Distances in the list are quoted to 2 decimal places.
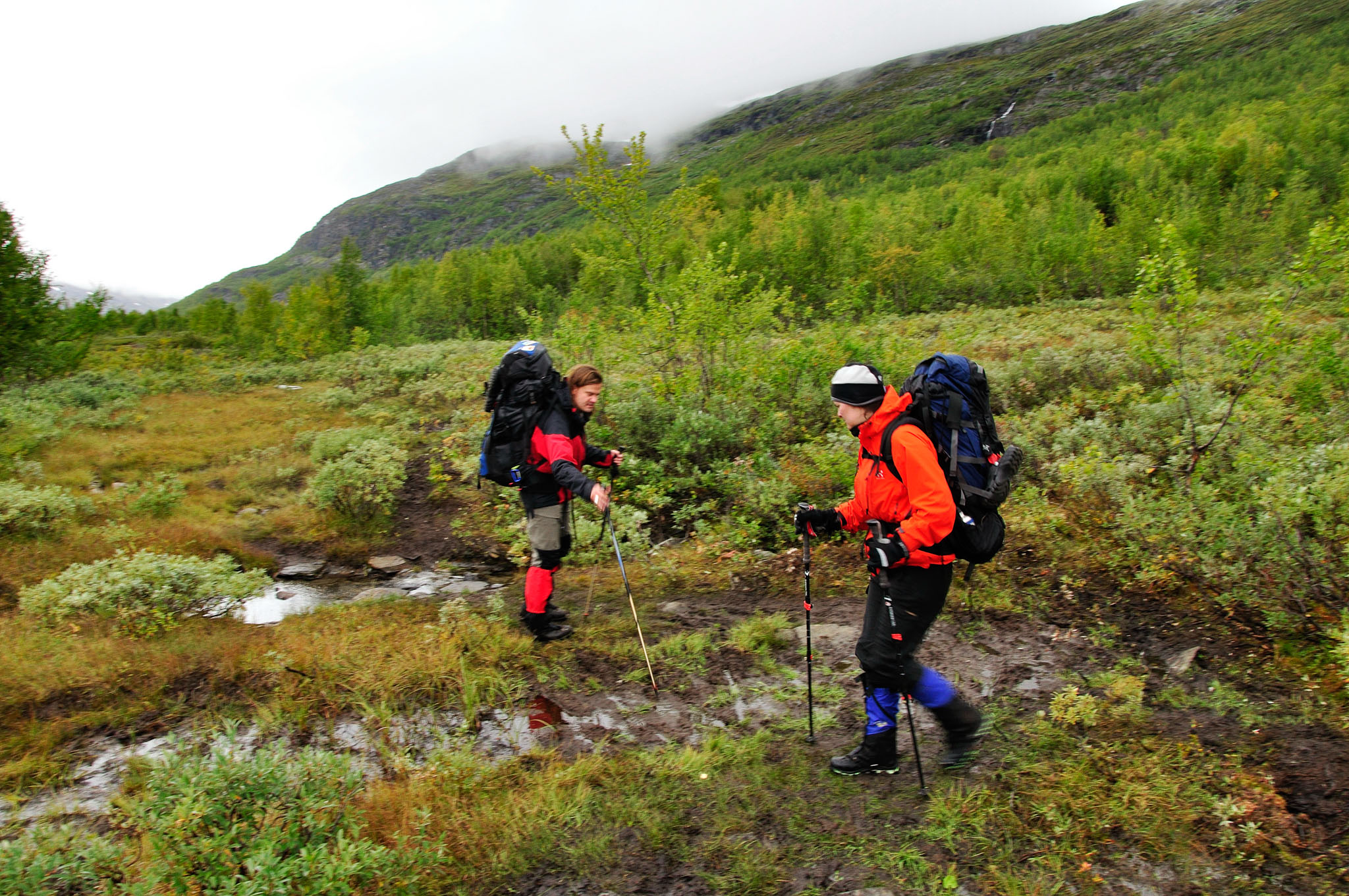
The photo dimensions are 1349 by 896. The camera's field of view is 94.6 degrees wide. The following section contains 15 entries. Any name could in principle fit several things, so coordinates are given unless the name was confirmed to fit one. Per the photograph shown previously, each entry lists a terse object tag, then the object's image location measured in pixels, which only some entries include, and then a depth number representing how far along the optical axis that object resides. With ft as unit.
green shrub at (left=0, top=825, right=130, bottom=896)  9.66
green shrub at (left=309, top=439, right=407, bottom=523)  37.81
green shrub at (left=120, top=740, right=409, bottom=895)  9.76
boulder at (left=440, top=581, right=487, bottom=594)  28.37
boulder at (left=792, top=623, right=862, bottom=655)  20.21
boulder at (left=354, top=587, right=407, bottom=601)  27.48
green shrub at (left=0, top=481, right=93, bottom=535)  30.50
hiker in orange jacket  12.01
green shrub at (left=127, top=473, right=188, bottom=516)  37.60
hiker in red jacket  18.11
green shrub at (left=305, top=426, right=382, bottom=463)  48.57
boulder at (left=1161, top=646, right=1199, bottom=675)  16.87
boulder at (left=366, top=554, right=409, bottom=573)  32.78
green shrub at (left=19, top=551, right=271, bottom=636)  21.71
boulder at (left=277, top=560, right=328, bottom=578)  32.32
